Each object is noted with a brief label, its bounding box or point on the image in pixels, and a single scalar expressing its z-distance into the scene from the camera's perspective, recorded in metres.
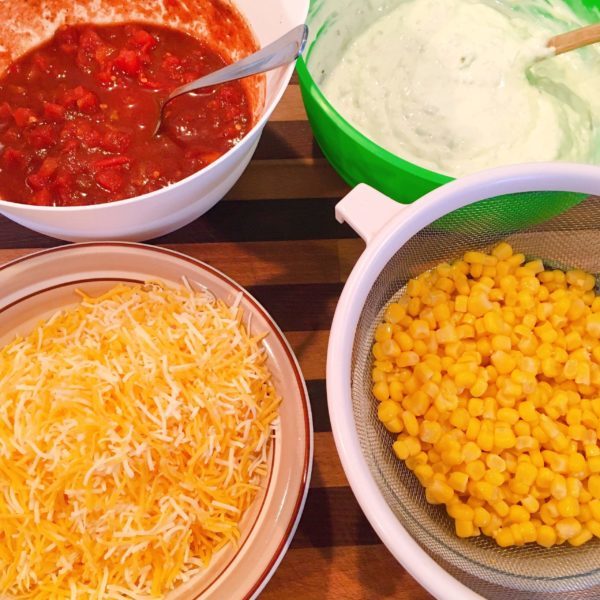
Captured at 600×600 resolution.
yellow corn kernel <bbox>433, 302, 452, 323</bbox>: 0.44
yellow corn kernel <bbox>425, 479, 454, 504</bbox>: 0.41
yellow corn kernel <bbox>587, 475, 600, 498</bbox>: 0.41
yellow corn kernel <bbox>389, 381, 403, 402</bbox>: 0.43
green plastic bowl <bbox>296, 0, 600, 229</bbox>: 0.44
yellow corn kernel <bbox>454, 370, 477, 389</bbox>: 0.41
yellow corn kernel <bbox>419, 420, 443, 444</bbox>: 0.41
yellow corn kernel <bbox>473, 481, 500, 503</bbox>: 0.40
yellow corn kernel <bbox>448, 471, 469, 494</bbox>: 0.40
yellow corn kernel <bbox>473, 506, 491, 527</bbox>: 0.40
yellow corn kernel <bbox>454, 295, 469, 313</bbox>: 0.44
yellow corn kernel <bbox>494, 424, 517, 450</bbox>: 0.40
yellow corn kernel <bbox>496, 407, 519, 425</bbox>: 0.41
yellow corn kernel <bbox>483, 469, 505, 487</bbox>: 0.40
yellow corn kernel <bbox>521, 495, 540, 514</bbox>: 0.40
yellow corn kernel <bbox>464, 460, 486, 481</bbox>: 0.40
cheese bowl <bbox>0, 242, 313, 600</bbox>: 0.41
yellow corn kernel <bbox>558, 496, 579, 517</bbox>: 0.40
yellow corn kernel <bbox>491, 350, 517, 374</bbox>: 0.42
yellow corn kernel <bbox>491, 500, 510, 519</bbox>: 0.40
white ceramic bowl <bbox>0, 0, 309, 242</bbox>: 0.41
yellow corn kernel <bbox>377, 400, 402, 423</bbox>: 0.42
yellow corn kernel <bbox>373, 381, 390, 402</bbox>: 0.43
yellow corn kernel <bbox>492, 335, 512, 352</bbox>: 0.42
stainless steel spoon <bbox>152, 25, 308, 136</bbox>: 0.42
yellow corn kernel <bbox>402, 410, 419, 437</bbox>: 0.42
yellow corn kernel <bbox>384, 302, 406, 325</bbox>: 0.45
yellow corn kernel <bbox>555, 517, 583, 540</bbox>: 0.40
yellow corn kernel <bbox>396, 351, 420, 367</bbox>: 0.43
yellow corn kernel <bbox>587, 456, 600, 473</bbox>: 0.41
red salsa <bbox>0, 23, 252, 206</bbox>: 0.46
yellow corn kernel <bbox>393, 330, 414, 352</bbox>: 0.44
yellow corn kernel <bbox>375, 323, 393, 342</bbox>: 0.44
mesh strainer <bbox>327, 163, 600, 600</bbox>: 0.37
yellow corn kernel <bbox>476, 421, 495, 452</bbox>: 0.41
